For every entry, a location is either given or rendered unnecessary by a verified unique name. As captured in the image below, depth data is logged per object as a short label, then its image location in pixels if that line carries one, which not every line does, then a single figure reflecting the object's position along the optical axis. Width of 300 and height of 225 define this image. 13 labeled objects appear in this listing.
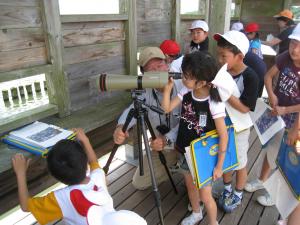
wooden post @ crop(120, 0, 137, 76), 2.58
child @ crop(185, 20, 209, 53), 3.08
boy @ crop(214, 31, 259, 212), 1.88
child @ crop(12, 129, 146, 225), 1.28
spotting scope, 1.66
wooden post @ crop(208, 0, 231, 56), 3.66
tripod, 1.78
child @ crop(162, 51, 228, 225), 1.65
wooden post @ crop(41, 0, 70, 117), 1.94
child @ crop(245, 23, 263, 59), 4.18
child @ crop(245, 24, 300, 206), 1.85
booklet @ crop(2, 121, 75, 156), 1.66
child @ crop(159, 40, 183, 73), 2.67
